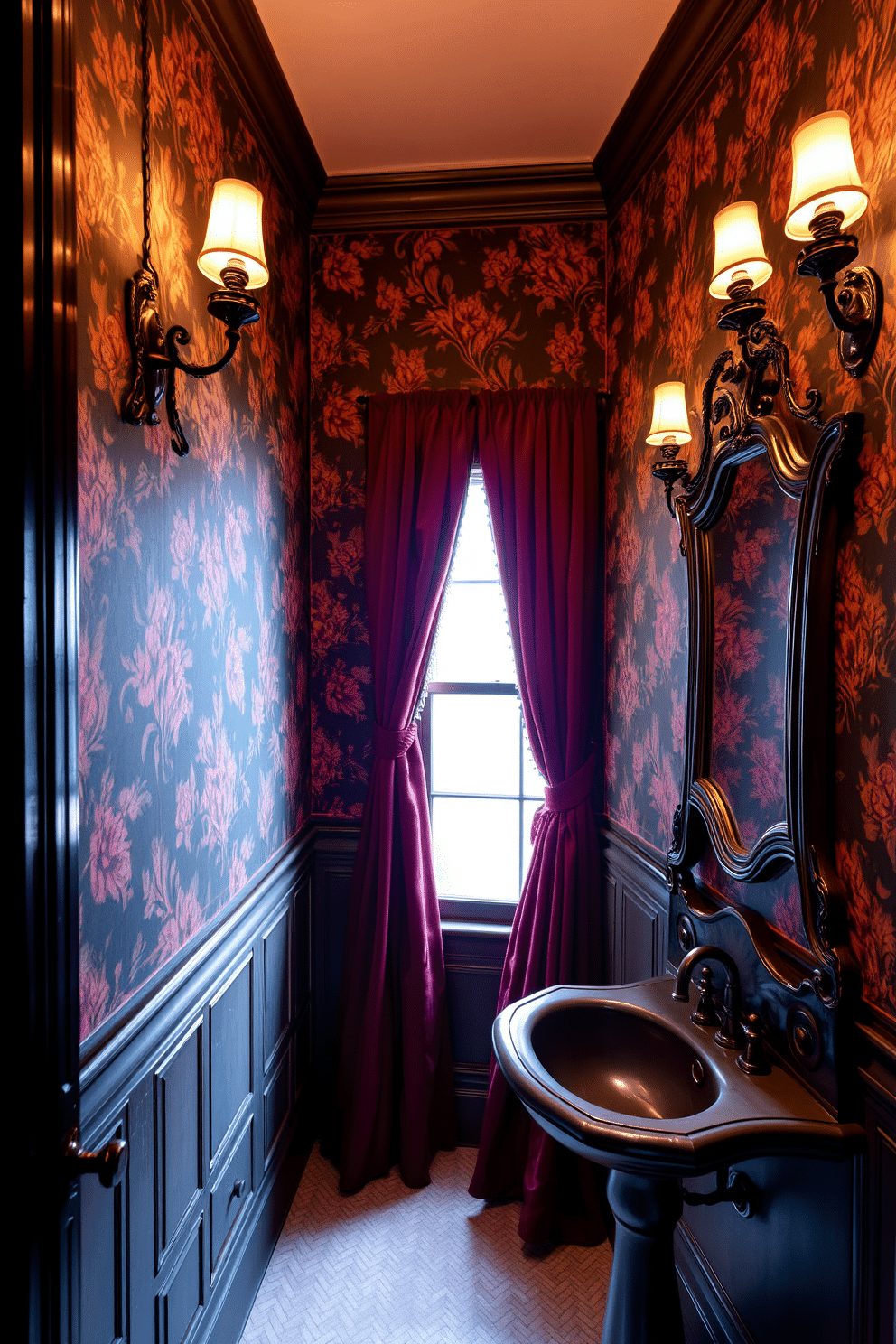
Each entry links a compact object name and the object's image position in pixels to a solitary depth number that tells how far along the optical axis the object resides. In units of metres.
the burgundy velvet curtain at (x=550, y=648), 2.26
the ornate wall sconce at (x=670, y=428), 1.67
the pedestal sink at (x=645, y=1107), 1.14
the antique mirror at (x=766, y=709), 1.18
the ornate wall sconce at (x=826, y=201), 0.98
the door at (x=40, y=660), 0.82
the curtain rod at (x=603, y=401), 2.40
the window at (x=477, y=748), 2.57
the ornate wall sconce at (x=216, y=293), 1.22
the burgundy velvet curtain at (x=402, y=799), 2.36
